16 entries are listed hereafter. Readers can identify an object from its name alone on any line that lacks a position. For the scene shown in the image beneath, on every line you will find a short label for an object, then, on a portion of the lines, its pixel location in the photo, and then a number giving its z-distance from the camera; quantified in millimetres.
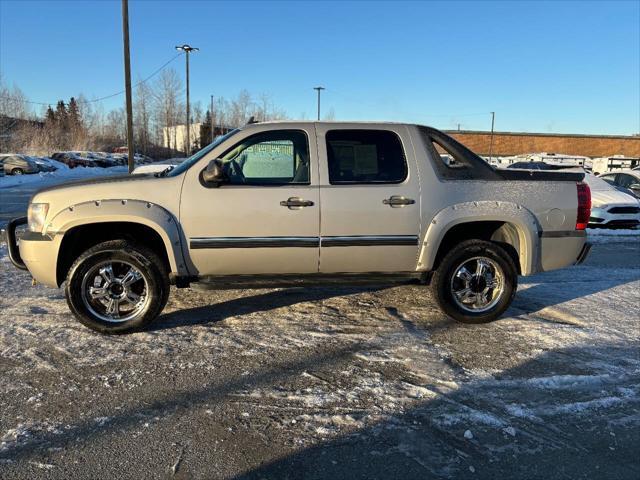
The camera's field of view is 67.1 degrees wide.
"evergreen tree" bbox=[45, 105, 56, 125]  86381
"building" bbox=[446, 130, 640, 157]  75750
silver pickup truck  4250
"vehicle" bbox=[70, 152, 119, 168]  51156
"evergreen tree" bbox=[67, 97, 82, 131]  71094
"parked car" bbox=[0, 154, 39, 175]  33469
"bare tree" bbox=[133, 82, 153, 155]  70312
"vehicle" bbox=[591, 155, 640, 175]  41344
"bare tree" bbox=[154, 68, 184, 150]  67625
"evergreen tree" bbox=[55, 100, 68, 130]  73688
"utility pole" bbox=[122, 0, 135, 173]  16672
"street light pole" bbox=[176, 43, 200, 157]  33875
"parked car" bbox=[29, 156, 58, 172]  35781
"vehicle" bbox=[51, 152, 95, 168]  48375
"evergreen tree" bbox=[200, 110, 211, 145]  68250
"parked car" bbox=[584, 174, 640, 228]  11383
